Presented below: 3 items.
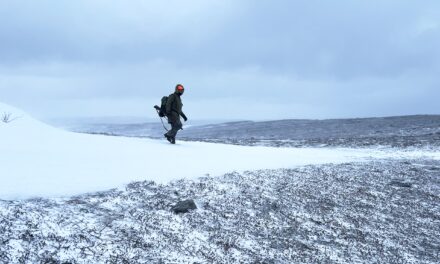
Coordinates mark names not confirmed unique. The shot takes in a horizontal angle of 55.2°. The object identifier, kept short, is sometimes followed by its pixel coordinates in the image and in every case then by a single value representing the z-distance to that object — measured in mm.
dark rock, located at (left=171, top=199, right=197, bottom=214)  7207
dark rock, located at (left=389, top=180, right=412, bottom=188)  11805
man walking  15383
